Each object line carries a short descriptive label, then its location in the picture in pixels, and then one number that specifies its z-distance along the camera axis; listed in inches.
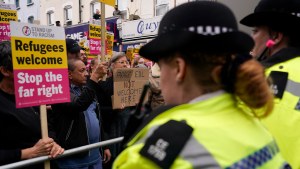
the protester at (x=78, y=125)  122.1
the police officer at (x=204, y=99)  37.6
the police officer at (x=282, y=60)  61.6
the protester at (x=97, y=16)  611.4
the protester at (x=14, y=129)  97.4
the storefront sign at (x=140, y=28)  617.6
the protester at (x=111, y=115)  167.9
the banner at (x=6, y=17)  247.4
